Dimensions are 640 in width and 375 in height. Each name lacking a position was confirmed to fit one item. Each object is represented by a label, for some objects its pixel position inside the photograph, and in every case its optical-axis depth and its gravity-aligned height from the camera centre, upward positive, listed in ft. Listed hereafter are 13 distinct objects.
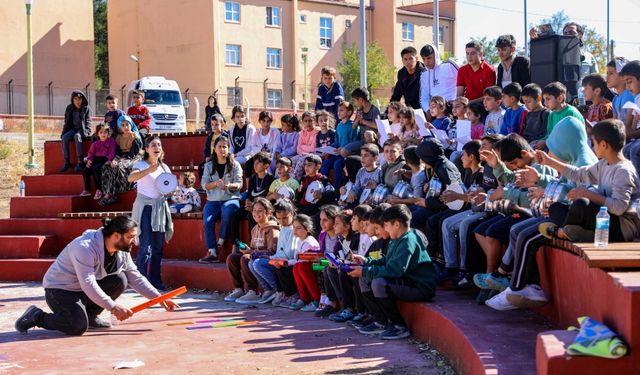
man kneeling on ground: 29.60 -3.82
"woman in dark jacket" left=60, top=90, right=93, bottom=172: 54.34 +2.30
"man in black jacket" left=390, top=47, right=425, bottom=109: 44.93 +3.92
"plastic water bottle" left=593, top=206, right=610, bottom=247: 19.99 -1.62
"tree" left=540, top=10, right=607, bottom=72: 190.80 +24.22
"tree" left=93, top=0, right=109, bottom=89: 193.36 +25.11
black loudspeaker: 42.98 +4.60
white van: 107.04 +7.15
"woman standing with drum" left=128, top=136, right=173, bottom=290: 40.50 -2.29
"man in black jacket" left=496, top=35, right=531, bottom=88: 40.73 +4.27
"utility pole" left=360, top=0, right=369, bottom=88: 77.82 +9.16
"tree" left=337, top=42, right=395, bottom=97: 176.14 +17.75
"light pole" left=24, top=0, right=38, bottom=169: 77.42 +5.96
